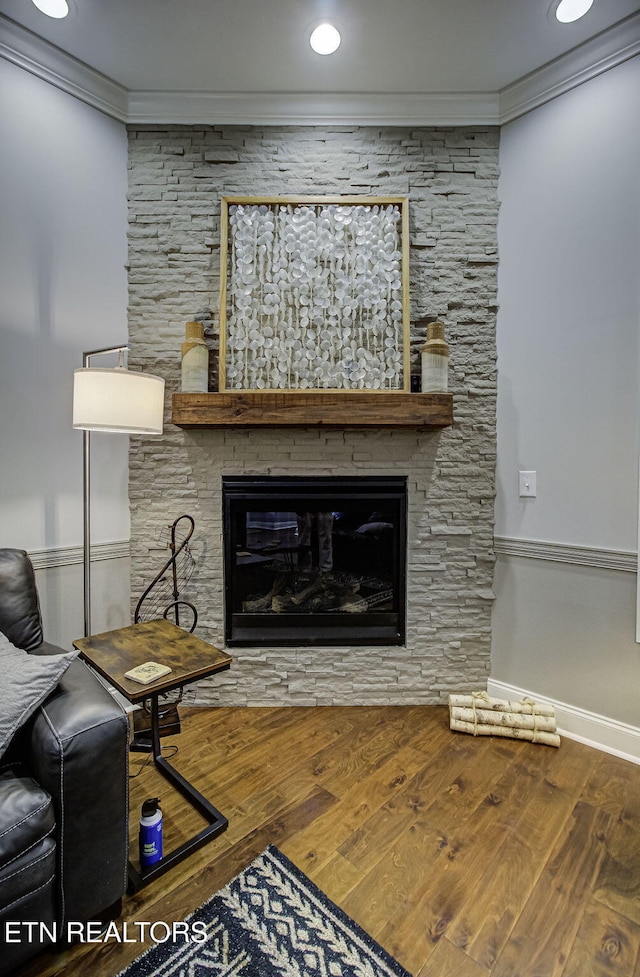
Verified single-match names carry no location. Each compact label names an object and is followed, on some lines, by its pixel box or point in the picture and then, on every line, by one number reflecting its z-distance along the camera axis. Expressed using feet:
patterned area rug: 3.64
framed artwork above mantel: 7.25
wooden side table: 4.42
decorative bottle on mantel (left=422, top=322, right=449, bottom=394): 6.95
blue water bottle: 4.41
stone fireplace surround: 7.47
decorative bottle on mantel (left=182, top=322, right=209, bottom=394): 6.98
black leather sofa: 3.38
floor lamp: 5.31
